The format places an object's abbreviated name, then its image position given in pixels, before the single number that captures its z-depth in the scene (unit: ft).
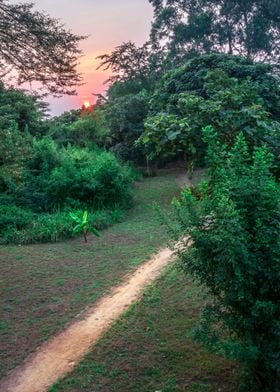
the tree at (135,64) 75.97
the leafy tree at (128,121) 67.87
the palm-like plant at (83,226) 38.52
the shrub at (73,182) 47.85
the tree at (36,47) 27.40
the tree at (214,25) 84.07
